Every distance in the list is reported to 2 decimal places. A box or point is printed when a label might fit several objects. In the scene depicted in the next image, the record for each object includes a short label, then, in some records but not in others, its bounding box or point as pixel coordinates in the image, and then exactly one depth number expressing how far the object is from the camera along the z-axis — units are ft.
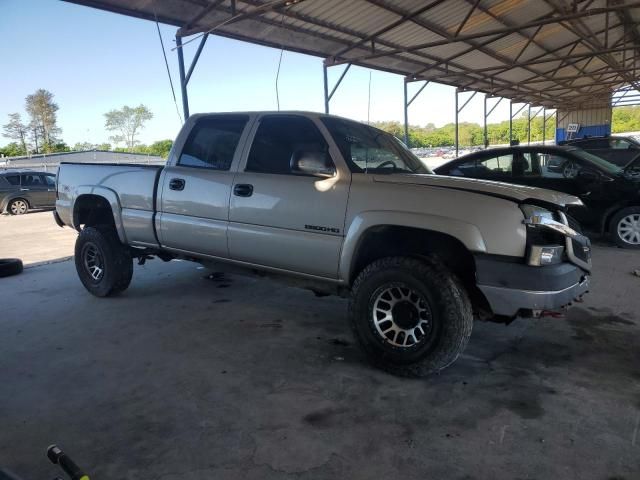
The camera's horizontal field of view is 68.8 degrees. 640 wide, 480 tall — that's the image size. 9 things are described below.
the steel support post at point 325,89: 42.16
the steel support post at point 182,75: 30.55
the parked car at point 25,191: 52.85
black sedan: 23.98
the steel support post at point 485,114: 80.23
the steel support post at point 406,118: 54.34
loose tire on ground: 21.98
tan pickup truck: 9.95
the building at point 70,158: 78.59
